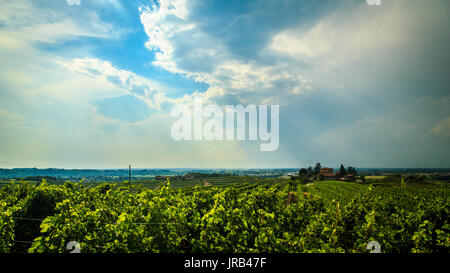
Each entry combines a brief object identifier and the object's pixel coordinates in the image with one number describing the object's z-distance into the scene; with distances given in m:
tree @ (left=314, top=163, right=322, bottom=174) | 119.81
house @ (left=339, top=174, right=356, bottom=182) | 76.53
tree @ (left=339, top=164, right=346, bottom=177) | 104.24
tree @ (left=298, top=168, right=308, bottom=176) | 113.88
